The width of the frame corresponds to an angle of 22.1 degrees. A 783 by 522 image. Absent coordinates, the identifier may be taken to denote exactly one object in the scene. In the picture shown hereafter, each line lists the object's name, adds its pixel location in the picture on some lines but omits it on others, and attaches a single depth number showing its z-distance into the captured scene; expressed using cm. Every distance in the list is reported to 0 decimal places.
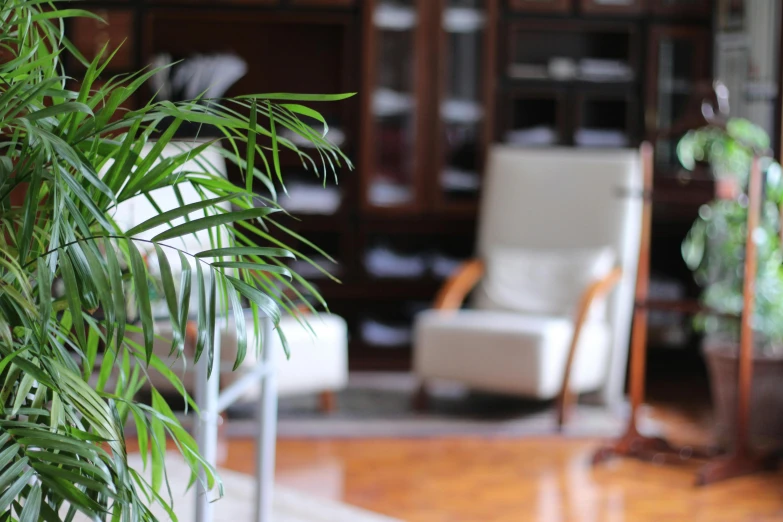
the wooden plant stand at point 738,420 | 645
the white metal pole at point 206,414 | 368
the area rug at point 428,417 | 738
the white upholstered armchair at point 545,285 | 759
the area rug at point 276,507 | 546
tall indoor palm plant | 242
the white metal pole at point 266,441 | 492
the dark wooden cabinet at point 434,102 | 962
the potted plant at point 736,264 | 691
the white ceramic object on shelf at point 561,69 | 975
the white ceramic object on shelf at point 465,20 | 968
